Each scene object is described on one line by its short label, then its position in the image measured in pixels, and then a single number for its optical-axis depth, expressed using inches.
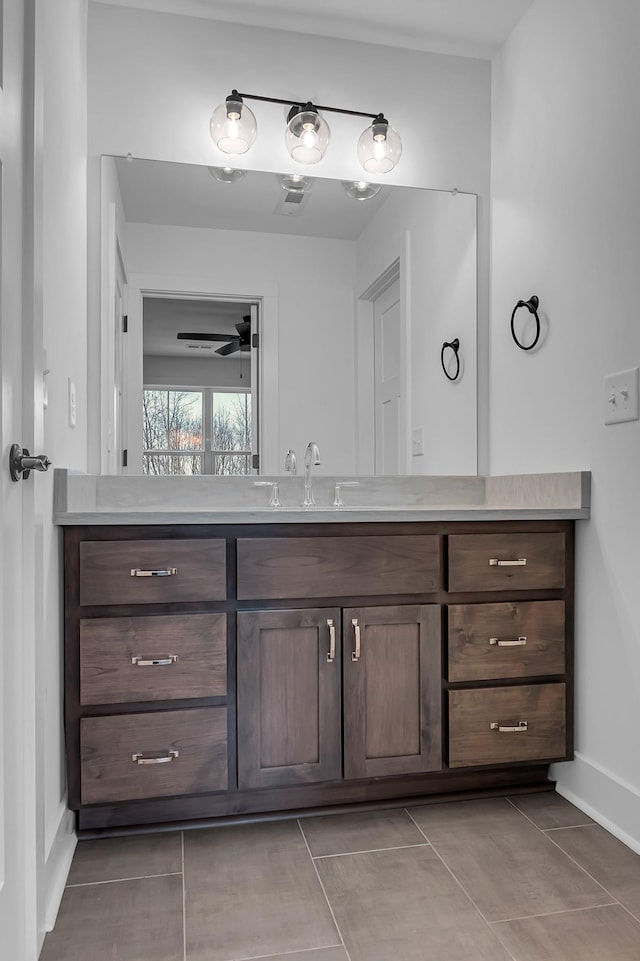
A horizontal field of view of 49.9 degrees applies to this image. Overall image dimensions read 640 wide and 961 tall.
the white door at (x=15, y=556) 44.4
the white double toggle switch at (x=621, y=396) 68.2
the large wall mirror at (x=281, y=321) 88.9
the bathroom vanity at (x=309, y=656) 66.8
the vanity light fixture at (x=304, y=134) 89.0
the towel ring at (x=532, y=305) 87.4
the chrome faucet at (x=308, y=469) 90.6
